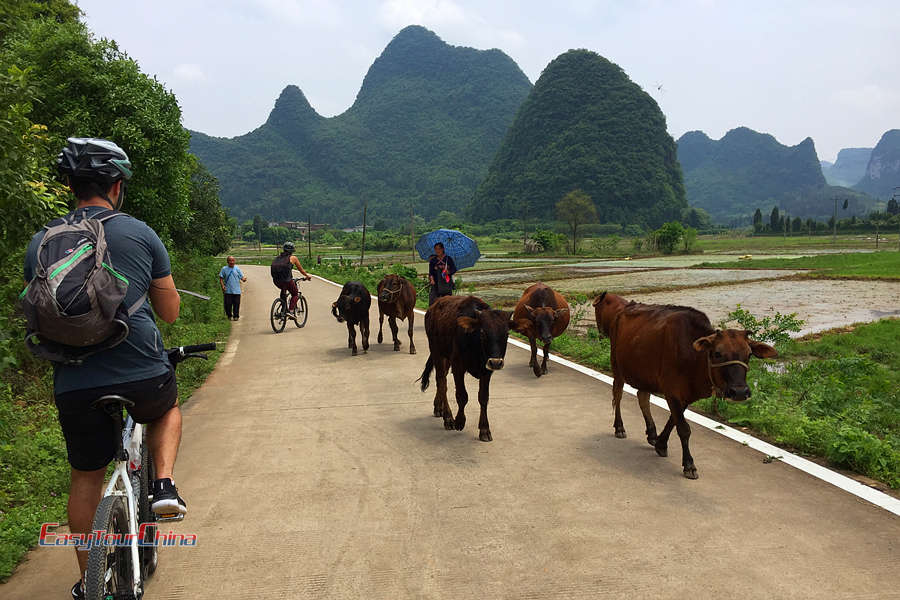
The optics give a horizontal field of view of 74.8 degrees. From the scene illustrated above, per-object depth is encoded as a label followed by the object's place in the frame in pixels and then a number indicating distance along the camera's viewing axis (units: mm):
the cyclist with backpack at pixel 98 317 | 2238
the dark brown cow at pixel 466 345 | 5461
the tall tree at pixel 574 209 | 76888
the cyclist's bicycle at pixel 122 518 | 2406
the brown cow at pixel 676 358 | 4387
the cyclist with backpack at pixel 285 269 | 13133
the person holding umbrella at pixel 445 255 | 11109
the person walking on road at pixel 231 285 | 14547
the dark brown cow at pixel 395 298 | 10766
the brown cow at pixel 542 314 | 7613
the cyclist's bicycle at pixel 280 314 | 13281
